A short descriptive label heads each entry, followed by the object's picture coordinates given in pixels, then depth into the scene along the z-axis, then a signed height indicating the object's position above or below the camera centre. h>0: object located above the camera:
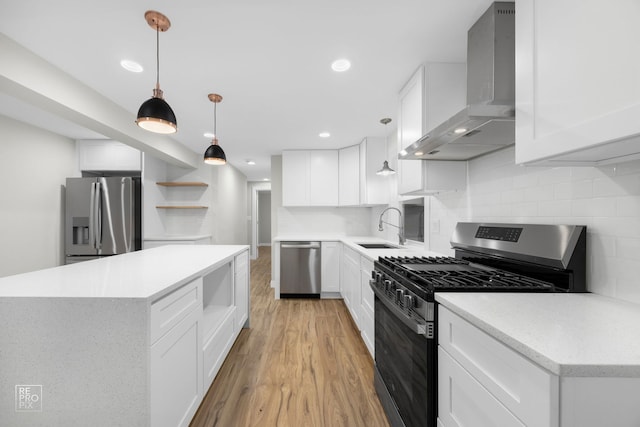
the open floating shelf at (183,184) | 4.45 +0.52
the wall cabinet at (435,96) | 1.91 +0.87
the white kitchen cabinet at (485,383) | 0.64 -0.49
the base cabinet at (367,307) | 2.19 -0.82
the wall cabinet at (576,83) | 0.72 +0.42
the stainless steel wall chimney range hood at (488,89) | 1.23 +0.69
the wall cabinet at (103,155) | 3.92 +0.87
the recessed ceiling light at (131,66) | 1.97 +1.12
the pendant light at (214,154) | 2.64 +0.61
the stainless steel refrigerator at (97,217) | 3.66 -0.05
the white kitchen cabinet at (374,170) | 3.79 +0.64
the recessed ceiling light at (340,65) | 1.96 +1.13
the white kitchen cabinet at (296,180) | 4.44 +0.58
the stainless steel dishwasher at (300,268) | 3.96 -0.80
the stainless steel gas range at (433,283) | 1.13 -0.32
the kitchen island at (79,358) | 1.10 -0.60
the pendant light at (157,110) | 1.53 +0.64
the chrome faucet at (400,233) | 3.19 -0.22
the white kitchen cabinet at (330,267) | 3.92 -0.77
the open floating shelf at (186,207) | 4.52 +0.12
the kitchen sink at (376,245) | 3.46 -0.40
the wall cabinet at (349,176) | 4.11 +0.62
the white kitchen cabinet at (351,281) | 2.80 -0.80
